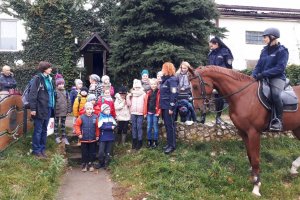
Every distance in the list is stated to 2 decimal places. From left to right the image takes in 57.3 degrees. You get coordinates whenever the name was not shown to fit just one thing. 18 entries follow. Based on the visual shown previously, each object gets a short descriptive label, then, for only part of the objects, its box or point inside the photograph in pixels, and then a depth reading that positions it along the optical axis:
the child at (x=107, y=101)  6.80
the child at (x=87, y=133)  6.56
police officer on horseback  5.24
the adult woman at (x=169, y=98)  6.32
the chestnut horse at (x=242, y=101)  5.28
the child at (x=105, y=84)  7.28
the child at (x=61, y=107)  7.28
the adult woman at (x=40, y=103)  6.09
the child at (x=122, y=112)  7.09
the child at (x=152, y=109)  6.74
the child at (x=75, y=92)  7.91
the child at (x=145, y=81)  7.39
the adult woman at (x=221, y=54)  6.70
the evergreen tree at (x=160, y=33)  10.24
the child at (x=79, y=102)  7.29
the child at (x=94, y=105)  6.89
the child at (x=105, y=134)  6.56
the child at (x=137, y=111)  6.84
